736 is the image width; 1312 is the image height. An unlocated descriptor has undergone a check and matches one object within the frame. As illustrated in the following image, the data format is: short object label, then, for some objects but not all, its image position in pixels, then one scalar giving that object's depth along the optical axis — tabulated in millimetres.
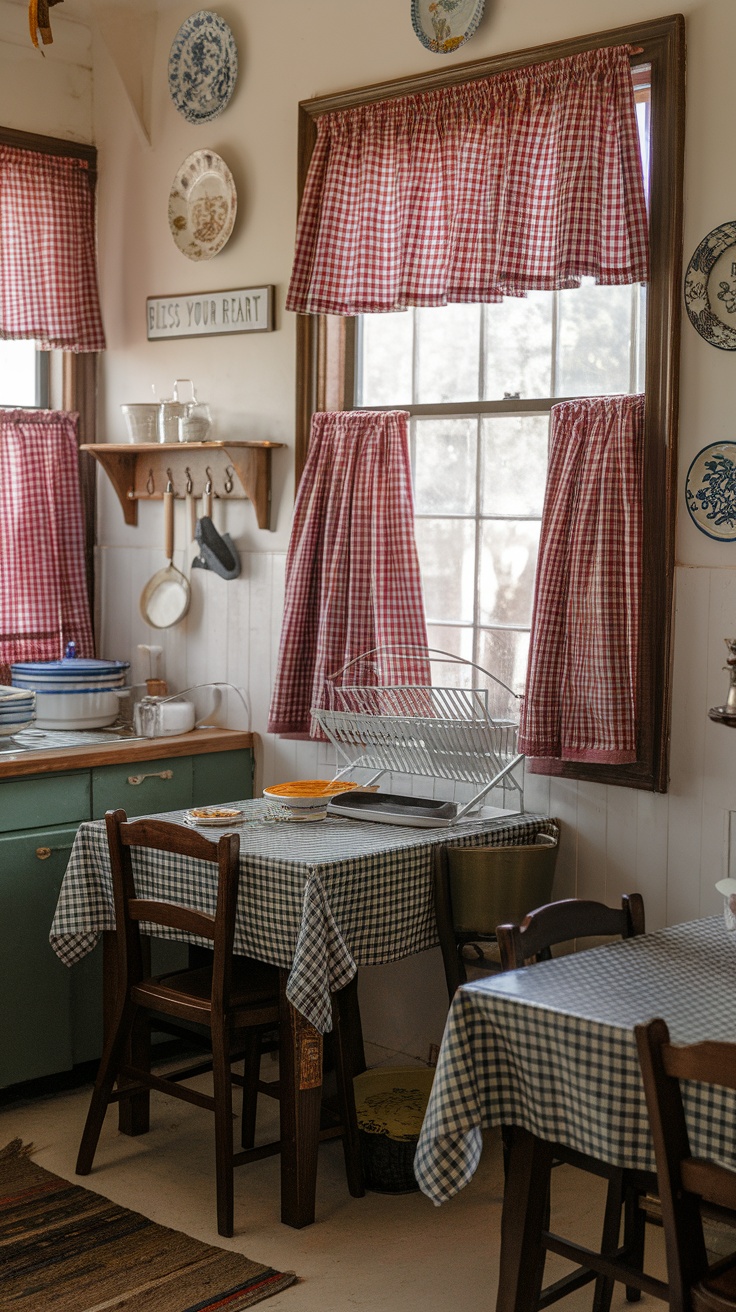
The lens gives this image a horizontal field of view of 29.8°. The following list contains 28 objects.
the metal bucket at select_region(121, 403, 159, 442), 4234
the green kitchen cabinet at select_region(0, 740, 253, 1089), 3566
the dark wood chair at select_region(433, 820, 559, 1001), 3189
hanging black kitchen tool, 4164
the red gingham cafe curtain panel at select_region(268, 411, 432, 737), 3754
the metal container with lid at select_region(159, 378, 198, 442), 4148
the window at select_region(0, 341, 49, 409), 4445
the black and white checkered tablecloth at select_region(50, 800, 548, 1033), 2898
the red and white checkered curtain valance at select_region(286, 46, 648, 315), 3258
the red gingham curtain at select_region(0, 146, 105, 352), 4293
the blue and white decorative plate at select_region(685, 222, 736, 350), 3092
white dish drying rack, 3387
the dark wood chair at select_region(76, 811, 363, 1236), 2965
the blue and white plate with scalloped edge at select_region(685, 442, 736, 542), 3119
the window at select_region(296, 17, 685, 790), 3195
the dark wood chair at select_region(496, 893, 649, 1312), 2328
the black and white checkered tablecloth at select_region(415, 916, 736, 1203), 1999
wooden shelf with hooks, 4027
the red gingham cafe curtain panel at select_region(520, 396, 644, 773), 3252
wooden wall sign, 4070
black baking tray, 3334
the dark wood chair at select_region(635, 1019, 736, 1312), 1799
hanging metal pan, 4320
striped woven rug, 2705
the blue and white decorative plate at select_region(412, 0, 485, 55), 3520
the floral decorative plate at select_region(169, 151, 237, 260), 4129
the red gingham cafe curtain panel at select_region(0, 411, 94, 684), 4363
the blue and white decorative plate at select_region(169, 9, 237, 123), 4086
